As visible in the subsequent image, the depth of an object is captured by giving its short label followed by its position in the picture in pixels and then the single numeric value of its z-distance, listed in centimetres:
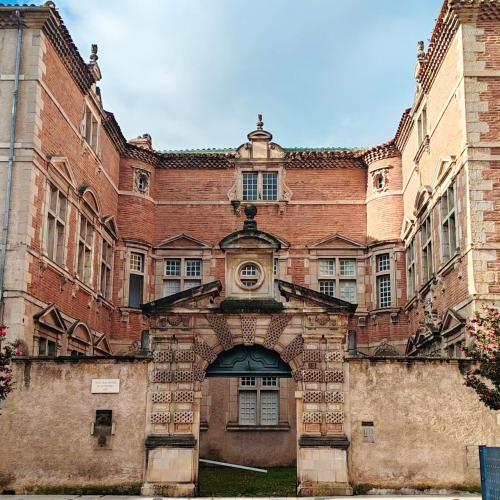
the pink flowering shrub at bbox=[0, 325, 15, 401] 1269
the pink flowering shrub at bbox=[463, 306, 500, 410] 1245
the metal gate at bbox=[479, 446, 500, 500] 1068
